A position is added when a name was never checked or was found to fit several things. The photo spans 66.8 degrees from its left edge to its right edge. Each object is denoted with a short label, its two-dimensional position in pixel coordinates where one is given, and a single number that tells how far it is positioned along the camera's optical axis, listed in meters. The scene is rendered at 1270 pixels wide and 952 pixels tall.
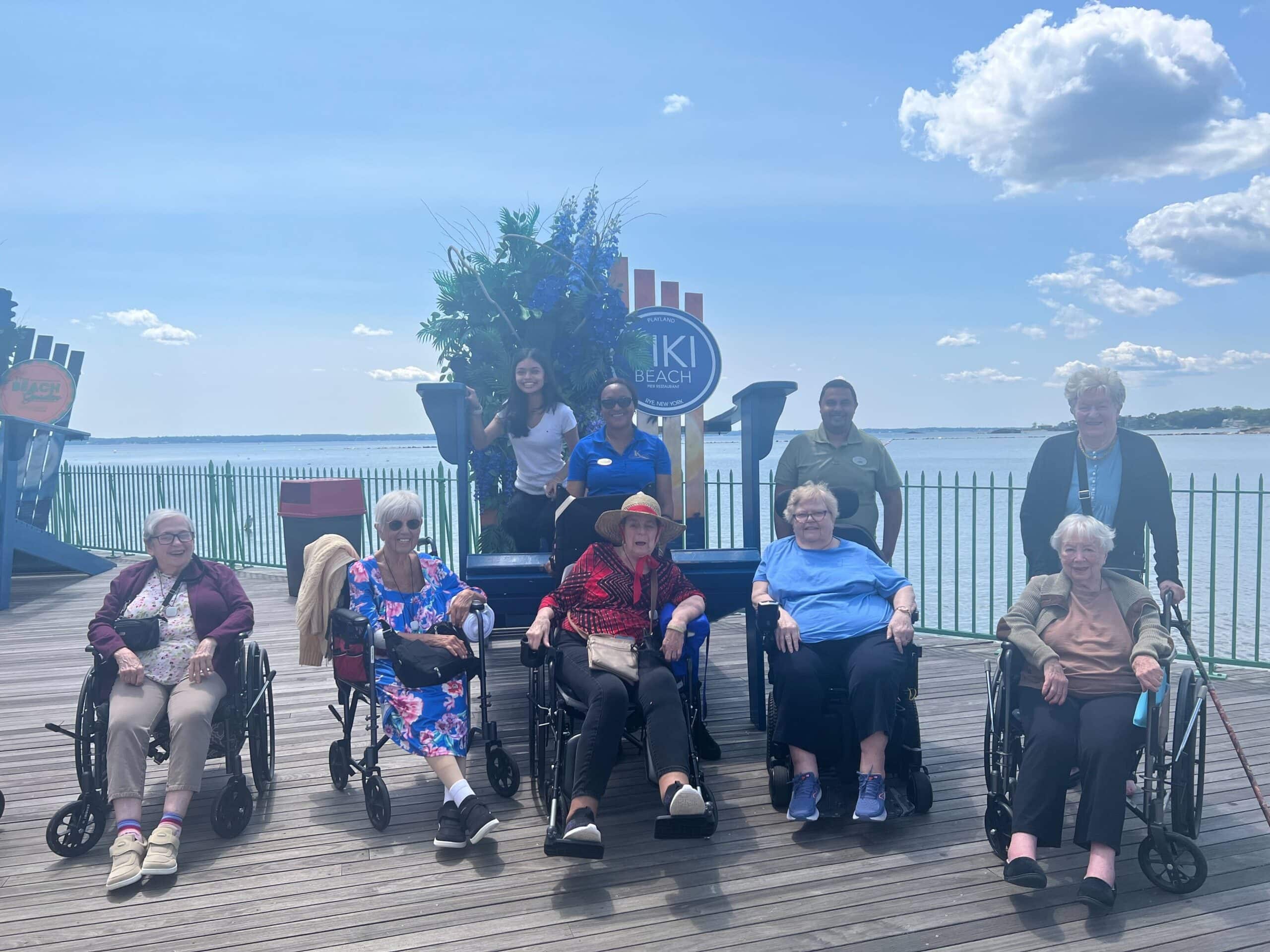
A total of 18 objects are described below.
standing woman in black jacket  3.46
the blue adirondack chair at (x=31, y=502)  7.81
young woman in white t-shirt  4.75
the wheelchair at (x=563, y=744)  2.83
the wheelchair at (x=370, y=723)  3.29
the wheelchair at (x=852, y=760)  3.29
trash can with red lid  8.08
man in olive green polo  4.27
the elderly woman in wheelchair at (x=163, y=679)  3.00
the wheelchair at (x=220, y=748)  3.04
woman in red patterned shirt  2.93
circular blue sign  6.01
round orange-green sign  11.86
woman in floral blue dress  3.37
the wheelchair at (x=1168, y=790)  2.71
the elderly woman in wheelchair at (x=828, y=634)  3.22
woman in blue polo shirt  4.17
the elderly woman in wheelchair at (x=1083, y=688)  2.71
